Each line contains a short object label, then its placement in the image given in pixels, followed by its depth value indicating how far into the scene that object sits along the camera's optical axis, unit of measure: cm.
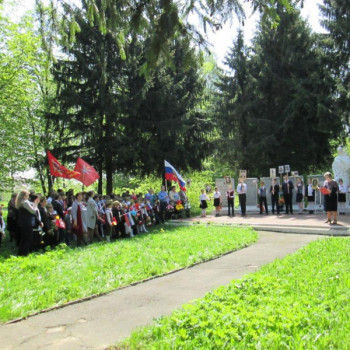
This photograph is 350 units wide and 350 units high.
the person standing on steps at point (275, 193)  1986
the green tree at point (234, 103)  3341
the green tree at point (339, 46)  2670
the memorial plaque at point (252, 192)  2417
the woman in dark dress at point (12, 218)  1262
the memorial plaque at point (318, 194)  1966
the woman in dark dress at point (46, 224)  1130
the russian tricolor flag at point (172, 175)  1841
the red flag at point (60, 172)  1457
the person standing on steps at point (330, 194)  1353
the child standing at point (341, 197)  1791
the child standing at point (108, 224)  1299
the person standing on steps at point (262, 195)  2055
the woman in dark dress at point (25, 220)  1022
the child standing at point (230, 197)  2044
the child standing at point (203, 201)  2069
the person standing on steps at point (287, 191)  1920
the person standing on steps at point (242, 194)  2027
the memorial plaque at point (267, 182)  2338
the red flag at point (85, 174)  1512
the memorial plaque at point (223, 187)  2462
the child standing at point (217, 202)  2100
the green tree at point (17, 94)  2366
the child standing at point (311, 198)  1914
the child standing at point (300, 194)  1983
